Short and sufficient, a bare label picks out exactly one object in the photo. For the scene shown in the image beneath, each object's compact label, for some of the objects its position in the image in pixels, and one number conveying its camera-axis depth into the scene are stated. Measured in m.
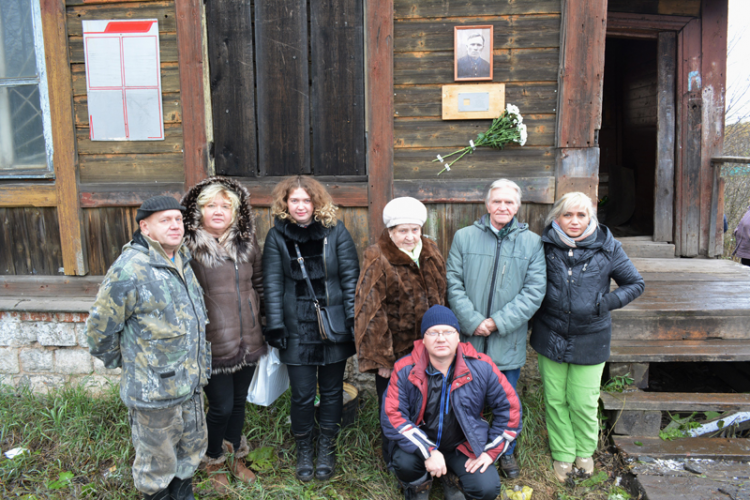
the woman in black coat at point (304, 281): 2.97
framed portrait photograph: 3.61
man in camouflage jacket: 2.40
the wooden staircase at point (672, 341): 3.47
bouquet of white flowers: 3.60
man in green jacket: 2.99
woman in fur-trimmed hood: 2.84
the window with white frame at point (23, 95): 3.96
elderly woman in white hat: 2.89
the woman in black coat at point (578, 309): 2.96
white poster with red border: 3.81
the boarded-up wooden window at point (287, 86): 3.71
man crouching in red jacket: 2.74
